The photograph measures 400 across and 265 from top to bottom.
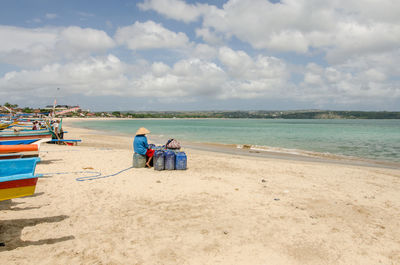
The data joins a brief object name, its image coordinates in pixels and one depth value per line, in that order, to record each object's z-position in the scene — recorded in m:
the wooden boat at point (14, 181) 3.87
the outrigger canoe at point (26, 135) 15.95
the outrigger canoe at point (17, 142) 12.33
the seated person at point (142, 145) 9.85
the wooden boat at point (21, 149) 9.51
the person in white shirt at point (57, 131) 18.16
